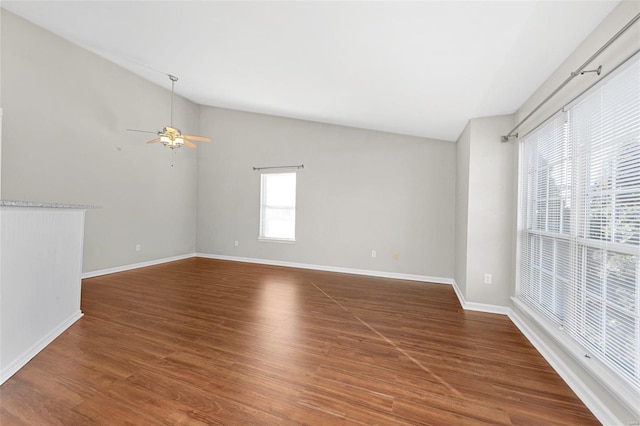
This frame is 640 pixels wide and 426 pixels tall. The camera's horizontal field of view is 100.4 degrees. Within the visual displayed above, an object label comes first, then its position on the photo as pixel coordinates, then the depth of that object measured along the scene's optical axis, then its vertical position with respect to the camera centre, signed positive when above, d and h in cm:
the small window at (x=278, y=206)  558 +17
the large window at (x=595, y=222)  137 +2
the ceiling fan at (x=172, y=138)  378 +106
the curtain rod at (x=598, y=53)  129 +96
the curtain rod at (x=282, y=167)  537 +99
